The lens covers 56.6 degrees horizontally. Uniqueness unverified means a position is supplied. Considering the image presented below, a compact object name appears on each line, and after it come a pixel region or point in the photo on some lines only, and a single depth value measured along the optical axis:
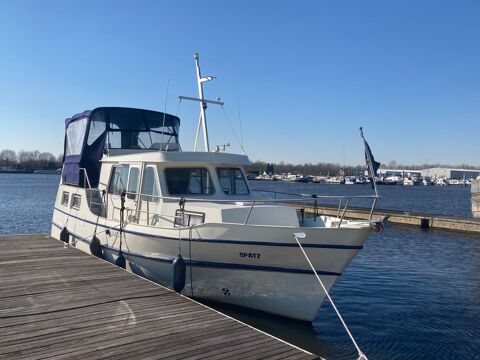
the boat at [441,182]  169.25
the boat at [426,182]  162.50
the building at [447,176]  194.91
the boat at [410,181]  150.00
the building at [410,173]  179.54
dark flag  8.86
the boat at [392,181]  141.25
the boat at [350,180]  143.75
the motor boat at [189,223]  8.76
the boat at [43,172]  149.43
